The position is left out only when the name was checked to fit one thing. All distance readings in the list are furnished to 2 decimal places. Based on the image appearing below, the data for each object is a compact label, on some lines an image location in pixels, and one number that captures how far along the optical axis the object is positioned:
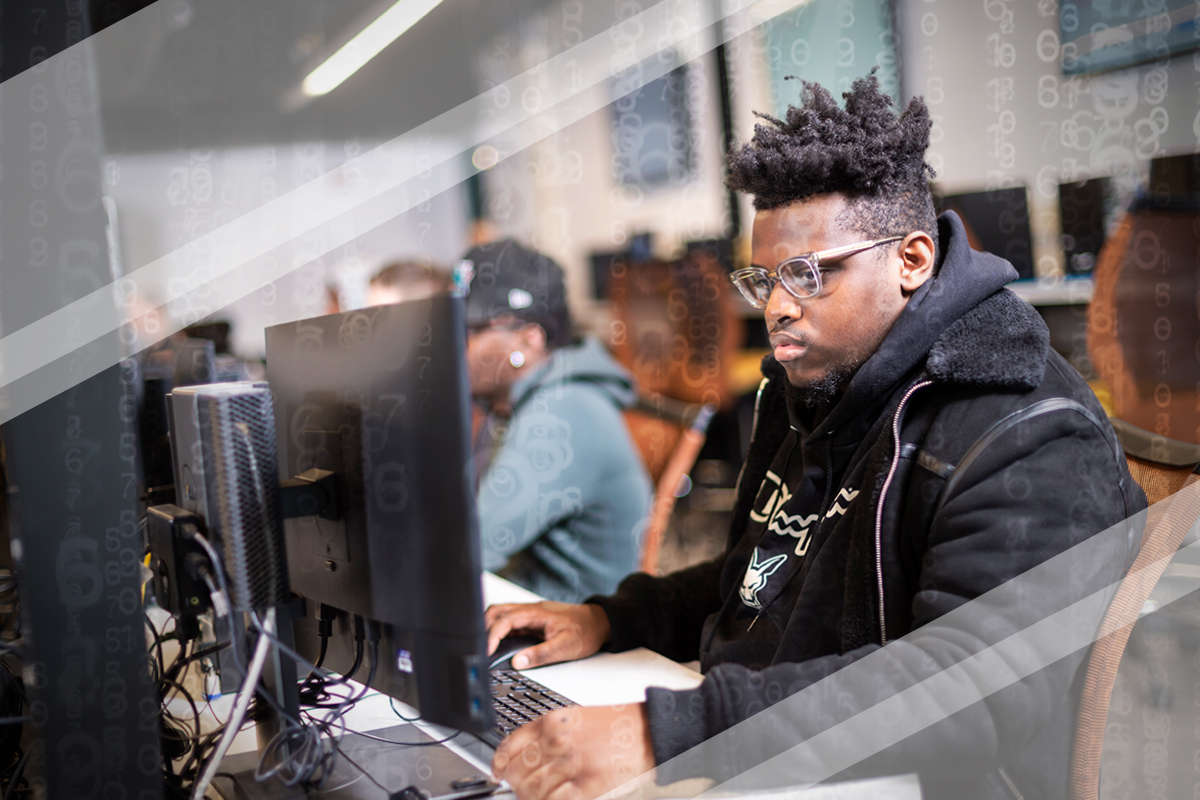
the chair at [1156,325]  2.24
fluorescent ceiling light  4.96
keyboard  1.06
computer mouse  1.25
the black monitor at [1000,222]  2.89
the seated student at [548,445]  1.94
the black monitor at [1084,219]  2.67
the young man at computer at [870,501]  0.88
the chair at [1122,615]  0.91
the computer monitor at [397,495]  0.74
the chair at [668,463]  2.01
